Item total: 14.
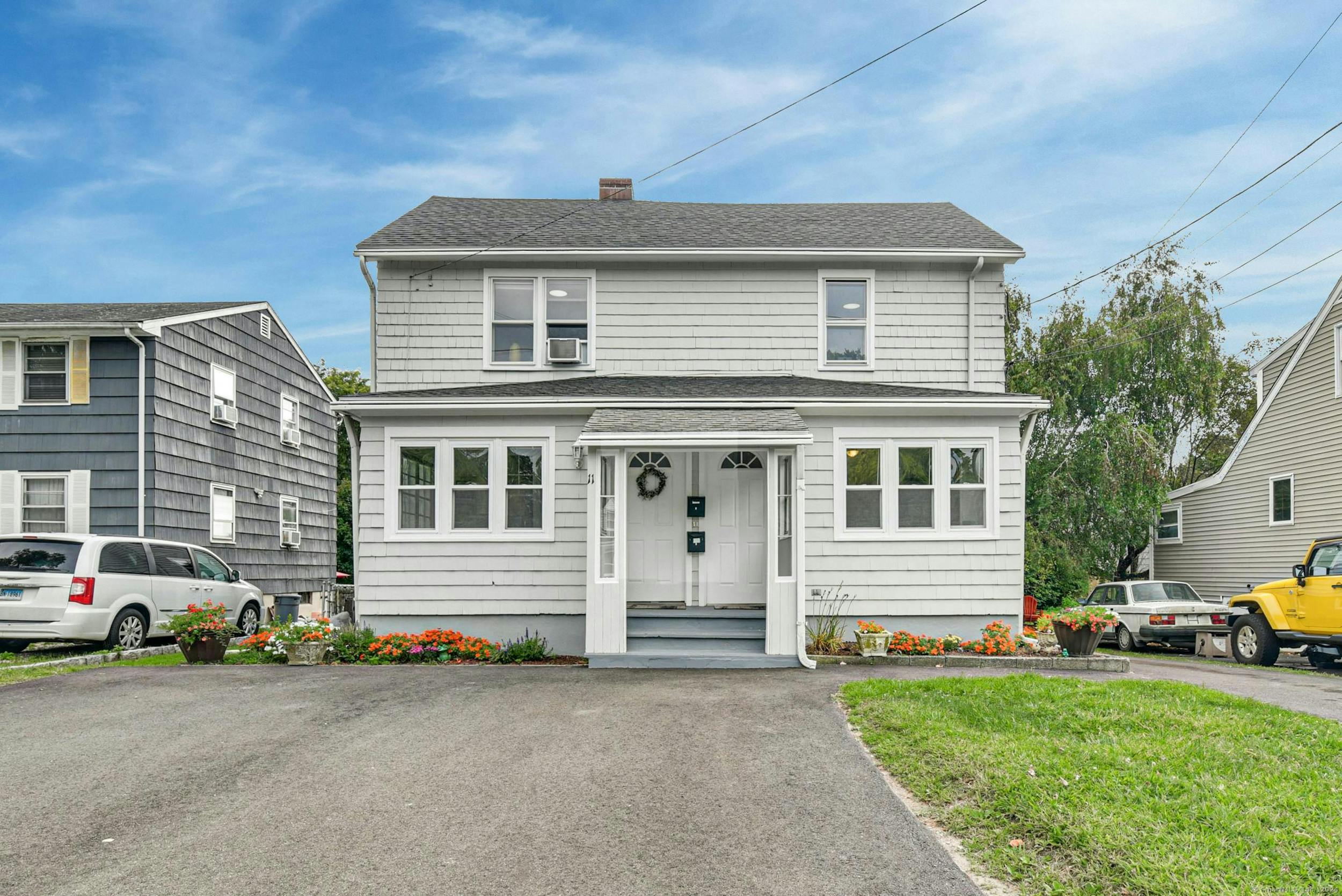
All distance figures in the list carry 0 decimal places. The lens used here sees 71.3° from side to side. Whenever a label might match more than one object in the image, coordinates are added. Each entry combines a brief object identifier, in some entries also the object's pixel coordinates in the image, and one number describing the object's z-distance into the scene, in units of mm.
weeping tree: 23719
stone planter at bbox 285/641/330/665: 11625
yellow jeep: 13531
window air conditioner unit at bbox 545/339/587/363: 14039
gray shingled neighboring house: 16359
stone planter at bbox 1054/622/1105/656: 12203
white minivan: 12055
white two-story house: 11906
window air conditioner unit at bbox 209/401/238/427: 19109
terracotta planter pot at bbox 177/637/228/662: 11797
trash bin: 16969
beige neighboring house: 19062
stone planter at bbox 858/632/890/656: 11828
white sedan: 17297
